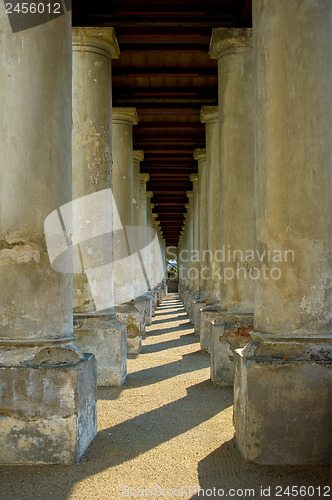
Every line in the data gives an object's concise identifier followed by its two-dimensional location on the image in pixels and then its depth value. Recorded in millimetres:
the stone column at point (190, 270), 22250
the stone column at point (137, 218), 17302
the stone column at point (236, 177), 8508
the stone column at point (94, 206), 8117
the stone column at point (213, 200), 13031
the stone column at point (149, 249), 22562
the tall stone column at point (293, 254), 4492
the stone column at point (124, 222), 11445
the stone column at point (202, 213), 17062
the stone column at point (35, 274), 4621
